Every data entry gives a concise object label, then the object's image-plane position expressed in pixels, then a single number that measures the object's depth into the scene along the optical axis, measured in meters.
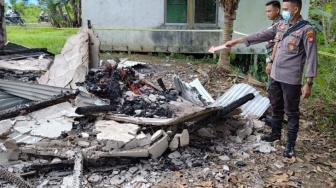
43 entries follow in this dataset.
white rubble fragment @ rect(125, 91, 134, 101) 5.25
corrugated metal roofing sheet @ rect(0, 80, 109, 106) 4.92
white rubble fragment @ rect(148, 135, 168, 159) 3.76
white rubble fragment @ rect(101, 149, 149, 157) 3.65
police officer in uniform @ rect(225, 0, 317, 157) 3.63
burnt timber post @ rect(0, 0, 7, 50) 8.45
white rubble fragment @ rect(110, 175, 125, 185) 3.43
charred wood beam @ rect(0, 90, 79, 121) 4.29
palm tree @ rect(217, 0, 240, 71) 7.79
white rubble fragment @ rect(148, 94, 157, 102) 5.30
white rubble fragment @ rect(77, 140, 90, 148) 3.86
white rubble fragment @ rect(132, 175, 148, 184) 3.46
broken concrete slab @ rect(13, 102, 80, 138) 4.05
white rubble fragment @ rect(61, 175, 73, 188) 3.31
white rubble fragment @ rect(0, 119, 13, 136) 3.89
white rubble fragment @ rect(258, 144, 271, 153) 4.21
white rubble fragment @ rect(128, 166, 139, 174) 3.62
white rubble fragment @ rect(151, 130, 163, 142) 3.86
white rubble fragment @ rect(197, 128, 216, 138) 4.47
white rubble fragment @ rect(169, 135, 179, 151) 3.94
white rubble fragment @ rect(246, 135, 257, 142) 4.53
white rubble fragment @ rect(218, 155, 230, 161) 3.97
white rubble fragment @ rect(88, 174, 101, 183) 3.45
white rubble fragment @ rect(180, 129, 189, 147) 3.96
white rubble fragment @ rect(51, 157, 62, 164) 3.58
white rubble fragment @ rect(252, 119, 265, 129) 4.87
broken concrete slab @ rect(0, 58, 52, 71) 6.78
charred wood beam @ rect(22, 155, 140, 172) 3.51
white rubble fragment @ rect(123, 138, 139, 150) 3.75
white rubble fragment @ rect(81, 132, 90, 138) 4.02
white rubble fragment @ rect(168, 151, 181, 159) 3.90
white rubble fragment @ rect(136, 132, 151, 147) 3.82
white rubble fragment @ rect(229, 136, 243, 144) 4.45
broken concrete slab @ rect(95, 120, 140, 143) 3.82
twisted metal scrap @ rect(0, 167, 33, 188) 3.17
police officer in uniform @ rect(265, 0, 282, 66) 4.94
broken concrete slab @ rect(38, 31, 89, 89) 5.69
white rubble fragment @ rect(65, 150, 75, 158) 3.67
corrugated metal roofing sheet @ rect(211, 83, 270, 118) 5.29
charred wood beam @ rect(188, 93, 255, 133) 4.28
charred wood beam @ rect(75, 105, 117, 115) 4.17
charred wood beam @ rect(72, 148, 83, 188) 3.18
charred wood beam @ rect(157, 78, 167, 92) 6.14
